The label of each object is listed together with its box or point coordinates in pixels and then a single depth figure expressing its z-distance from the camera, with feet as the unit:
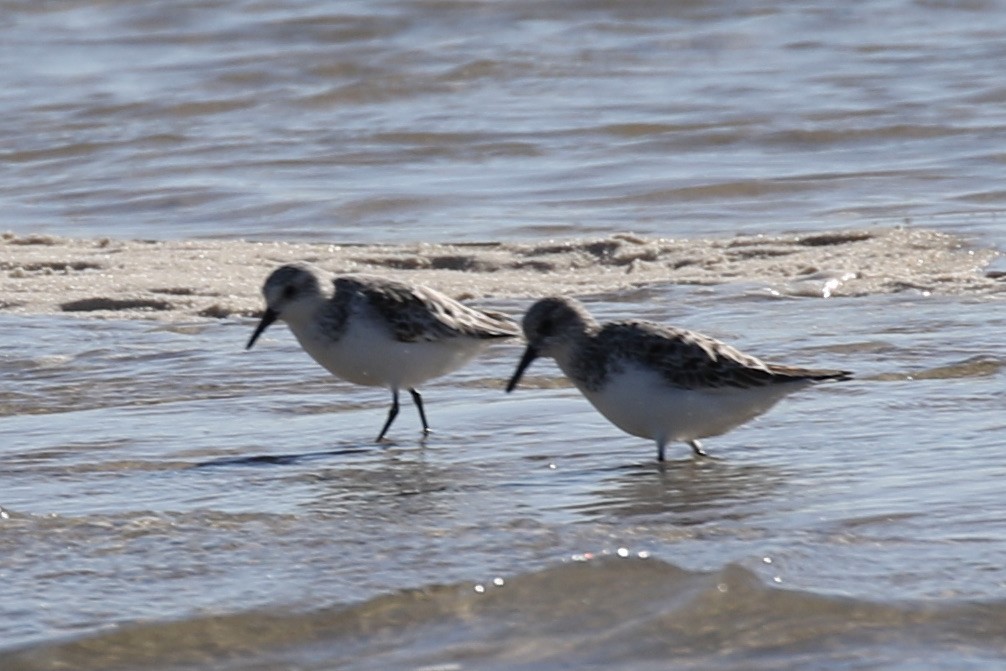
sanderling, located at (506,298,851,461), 41.34
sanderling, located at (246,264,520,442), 46.37
